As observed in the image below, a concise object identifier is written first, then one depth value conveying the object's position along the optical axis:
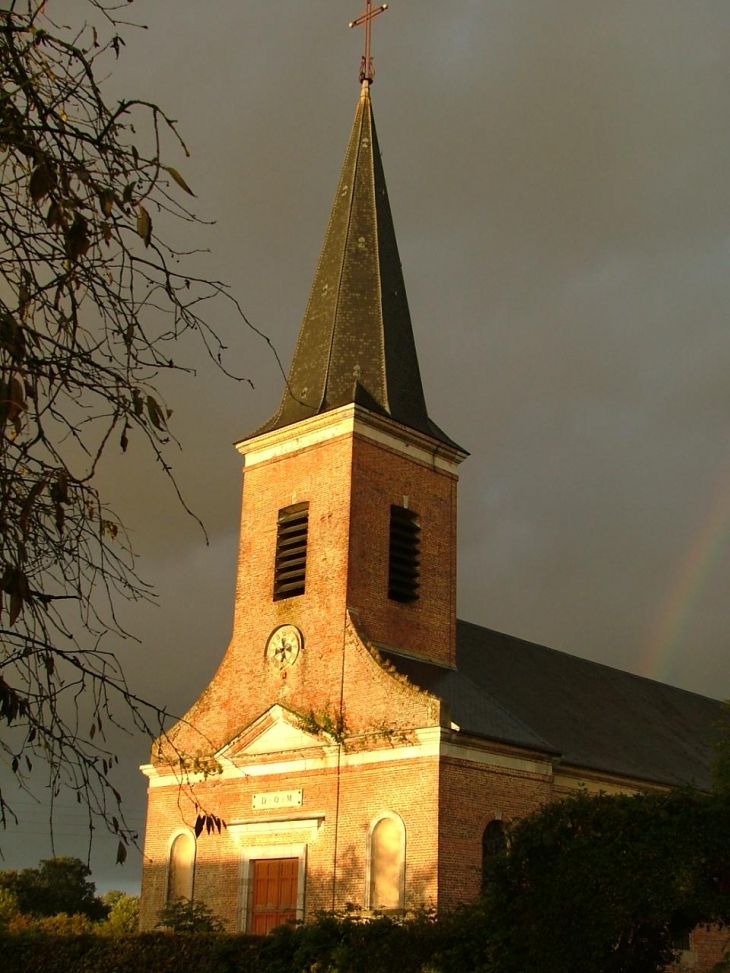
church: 23.88
